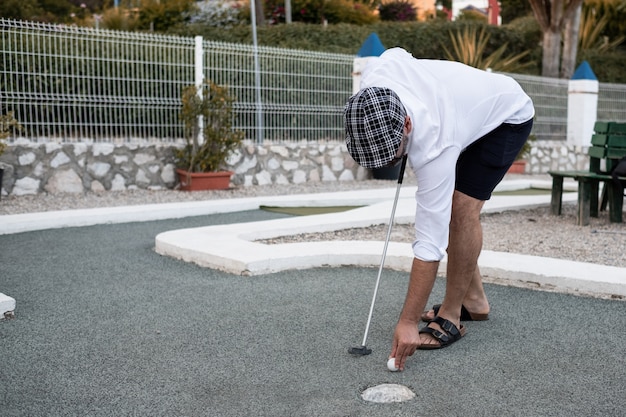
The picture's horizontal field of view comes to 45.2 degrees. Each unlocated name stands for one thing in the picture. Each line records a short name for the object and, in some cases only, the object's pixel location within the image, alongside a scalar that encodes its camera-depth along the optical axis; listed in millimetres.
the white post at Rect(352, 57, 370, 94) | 11828
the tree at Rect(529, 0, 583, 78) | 17562
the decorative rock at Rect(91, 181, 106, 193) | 9719
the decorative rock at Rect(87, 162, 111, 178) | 9680
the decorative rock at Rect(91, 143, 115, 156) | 9664
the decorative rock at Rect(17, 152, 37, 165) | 9062
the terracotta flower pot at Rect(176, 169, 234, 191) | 10047
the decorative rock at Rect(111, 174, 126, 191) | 9901
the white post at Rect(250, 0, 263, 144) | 10742
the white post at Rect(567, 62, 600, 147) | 15109
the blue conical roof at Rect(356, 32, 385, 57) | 11859
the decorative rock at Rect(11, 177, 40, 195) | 9047
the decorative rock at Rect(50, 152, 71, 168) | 9328
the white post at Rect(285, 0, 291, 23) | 19297
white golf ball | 3105
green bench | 7223
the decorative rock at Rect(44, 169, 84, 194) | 9352
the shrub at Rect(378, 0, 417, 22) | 25000
